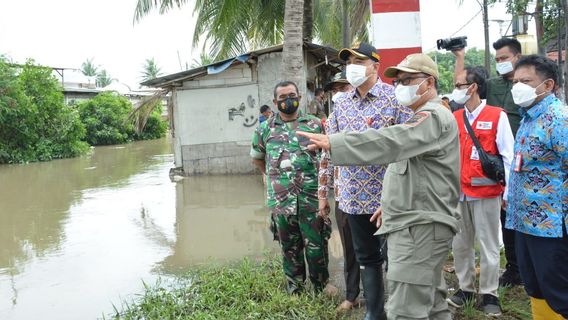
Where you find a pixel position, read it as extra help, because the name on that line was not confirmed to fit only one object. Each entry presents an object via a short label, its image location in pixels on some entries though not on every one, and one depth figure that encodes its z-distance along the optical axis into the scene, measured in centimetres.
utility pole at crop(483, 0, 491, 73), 1742
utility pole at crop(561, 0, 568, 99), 788
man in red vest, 346
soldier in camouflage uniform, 380
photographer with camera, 393
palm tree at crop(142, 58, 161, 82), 5938
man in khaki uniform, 241
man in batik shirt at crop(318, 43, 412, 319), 316
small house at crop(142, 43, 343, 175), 1232
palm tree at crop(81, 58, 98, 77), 6775
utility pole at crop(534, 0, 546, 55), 1093
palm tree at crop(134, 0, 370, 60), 1207
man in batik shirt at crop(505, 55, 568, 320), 258
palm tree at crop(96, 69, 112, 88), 6591
